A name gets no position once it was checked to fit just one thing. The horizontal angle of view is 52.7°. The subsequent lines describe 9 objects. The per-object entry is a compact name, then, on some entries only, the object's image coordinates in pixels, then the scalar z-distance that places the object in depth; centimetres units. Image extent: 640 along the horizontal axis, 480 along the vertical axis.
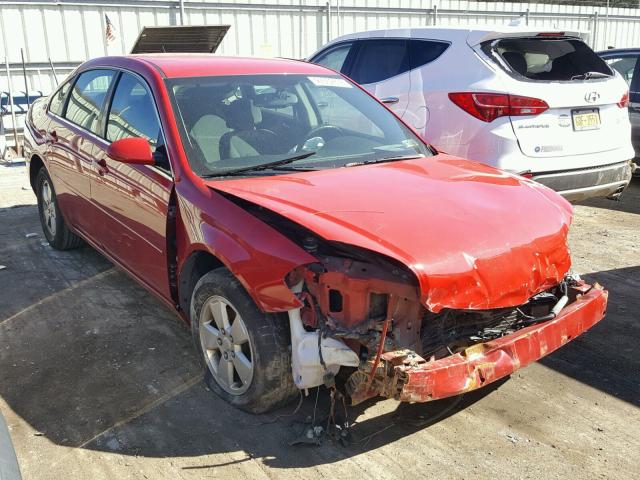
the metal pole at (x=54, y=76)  1166
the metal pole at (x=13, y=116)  1032
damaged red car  274
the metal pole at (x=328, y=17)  1552
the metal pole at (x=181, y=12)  1362
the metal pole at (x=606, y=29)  2088
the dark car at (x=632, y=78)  796
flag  1252
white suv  526
